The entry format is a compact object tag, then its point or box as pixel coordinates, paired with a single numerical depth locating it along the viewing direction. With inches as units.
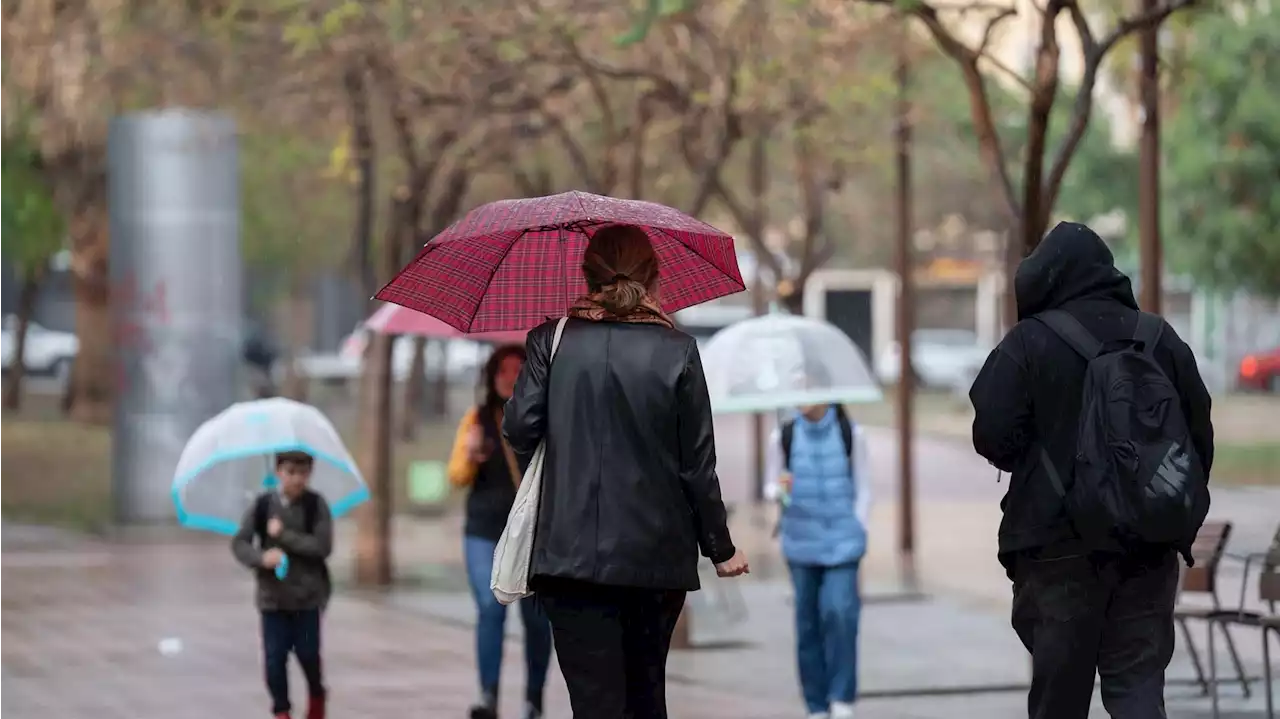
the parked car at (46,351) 2541.8
